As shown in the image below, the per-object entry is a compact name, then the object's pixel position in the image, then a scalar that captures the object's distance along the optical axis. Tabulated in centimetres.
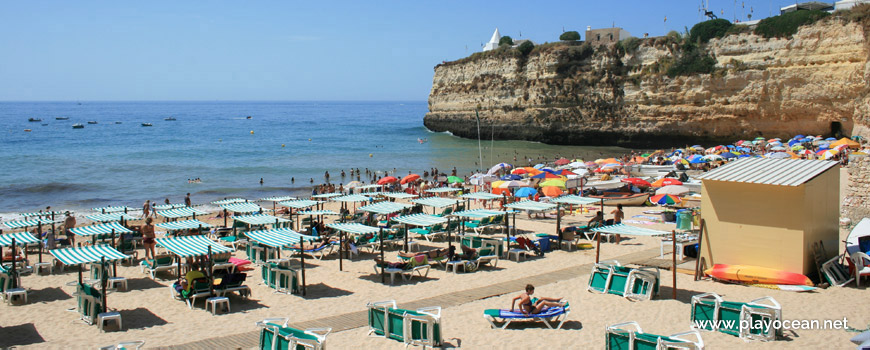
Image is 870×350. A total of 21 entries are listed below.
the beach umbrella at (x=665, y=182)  2150
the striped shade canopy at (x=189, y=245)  1100
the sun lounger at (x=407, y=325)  834
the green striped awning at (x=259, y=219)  1591
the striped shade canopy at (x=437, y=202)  1755
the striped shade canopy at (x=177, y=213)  1703
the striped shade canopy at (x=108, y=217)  1652
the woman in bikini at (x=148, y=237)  1443
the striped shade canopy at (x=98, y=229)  1460
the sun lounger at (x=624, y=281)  1059
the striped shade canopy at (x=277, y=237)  1184
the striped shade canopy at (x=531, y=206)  1612
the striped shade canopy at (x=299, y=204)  1891
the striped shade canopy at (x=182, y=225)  1475
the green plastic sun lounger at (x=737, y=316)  836
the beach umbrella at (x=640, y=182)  2398
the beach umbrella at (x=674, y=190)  1977
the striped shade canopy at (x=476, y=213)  1502
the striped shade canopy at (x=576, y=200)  1684
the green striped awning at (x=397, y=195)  2103
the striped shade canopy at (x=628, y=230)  1149
